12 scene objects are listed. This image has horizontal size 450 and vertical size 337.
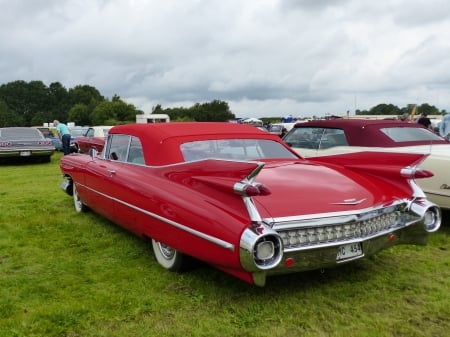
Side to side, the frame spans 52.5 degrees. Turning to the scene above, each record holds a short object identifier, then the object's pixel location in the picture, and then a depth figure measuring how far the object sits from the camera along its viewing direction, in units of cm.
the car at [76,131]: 1953
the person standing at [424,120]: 1448
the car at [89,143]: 1137
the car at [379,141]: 526
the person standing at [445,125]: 1049
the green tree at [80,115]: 10806
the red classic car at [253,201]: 297
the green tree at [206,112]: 8708
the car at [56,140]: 1941
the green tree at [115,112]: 9062
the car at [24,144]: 1384
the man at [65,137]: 1523
